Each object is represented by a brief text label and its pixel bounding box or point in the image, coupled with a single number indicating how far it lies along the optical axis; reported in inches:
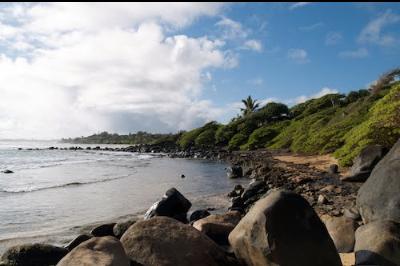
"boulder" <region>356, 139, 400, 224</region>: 352.2
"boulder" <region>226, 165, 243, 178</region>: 962.7
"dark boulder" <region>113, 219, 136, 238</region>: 347.3
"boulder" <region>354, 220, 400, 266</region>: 261.3
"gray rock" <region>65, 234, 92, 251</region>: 321.4
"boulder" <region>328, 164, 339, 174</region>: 785.6
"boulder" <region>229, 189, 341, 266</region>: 227.3
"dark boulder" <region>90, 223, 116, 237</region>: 360.8
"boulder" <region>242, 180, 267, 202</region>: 596.8
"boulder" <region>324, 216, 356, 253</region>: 304.0
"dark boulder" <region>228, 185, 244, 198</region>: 658.2
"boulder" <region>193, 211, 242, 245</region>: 317.4
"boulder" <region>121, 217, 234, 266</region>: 244.1
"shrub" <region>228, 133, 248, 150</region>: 2254.4
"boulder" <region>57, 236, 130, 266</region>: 215.5
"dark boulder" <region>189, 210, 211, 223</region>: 447.8
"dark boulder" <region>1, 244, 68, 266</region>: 284.8
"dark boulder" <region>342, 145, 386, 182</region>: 616.4
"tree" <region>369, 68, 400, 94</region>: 1401.1
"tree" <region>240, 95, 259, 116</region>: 3041.3
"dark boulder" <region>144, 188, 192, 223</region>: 473.1
